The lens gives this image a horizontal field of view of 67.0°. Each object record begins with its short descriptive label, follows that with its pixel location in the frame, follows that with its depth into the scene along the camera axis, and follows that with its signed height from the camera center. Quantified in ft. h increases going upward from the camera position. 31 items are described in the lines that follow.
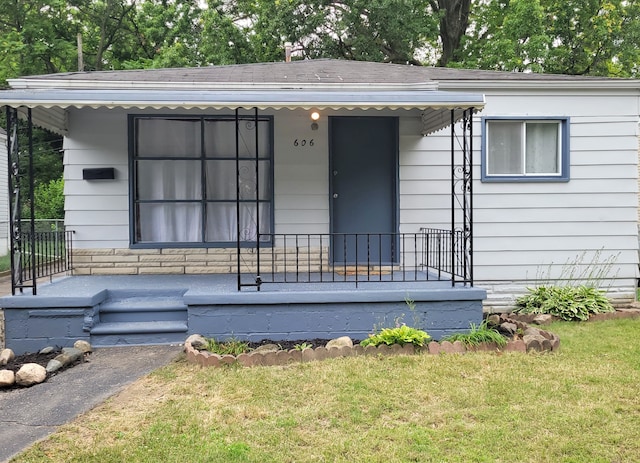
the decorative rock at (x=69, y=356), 14.61 -4.16
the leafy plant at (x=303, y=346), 15.03 -4.04
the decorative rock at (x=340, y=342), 15.19 -3.95
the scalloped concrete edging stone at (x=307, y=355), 14.62 -4.14
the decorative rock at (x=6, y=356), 14.54 -4.12
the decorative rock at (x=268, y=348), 14.74 -4.03
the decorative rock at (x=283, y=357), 14.47 -4.17
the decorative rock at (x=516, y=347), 15.17 -4.09
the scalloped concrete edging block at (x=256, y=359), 14.32 -4.16
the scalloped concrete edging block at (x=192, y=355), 14.51 -4.11
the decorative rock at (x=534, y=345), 15.25 -4.06
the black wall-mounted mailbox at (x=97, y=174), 20.48 +1.97
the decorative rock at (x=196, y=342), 15.24 -3.90
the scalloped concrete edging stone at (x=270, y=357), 14.37 -4.14
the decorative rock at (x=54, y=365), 14.06 -4.26
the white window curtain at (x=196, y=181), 21.15 +1.70
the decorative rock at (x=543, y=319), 19.52 -4.19
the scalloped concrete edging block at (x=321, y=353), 14.70 -4.12
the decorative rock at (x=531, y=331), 16.11 -3.90
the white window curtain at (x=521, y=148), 21.95 +3.12
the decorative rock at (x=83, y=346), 15.74 -4.12
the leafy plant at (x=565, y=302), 20.12 -3.68
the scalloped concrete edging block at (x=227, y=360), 14.14 -4.12
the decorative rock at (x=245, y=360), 14.23 -4.15
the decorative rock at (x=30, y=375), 13.17 -4.24
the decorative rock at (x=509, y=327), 16.81 -3.90
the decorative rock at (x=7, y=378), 12.98 -4.25
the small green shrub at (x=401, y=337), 14.98 -3.72
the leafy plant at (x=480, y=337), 15.26 -3.87
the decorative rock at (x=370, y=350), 14.87 -4.07
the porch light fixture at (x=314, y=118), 20.84 +4.37
